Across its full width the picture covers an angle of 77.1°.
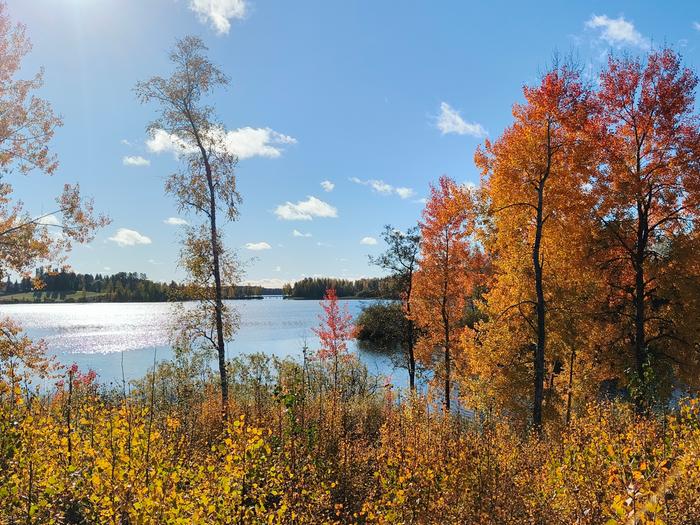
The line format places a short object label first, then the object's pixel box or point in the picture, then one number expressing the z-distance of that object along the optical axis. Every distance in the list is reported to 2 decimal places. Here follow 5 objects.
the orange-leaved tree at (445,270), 18.95
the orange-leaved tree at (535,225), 12.20
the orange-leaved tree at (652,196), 12.78
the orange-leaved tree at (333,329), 28.56
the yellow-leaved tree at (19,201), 11.26
